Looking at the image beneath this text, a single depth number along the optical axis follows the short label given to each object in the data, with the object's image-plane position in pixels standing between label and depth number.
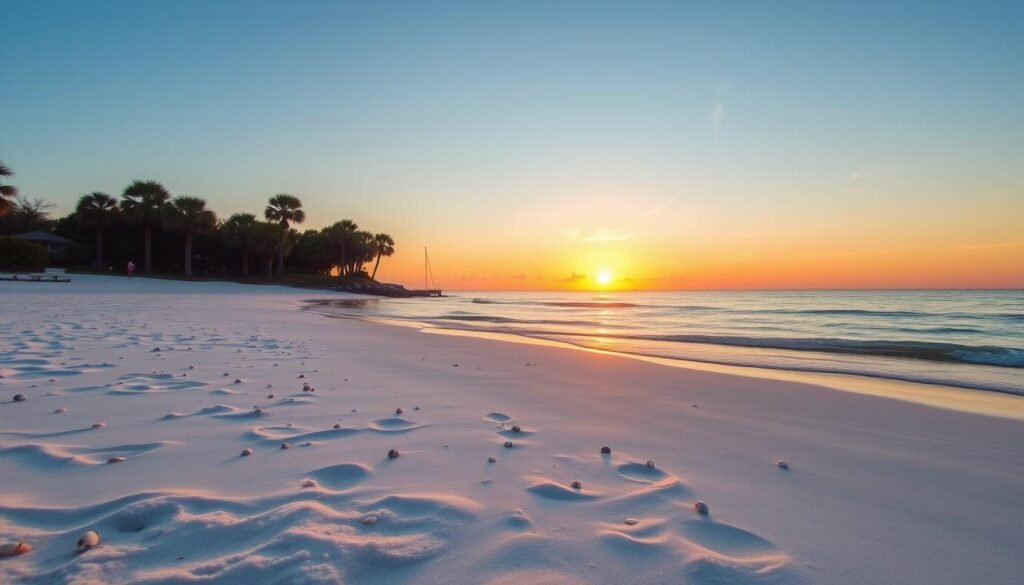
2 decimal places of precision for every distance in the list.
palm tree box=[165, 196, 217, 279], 57.06
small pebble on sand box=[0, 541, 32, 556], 1.92
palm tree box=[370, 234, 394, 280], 95.75
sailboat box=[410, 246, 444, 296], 84.75
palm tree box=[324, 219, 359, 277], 80.57
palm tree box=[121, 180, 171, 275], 55.91
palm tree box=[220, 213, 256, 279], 65.50
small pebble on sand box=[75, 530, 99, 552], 1.98
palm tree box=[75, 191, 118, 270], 54.88
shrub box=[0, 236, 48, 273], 43.61
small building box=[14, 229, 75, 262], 58.04
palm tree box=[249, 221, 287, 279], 64.94
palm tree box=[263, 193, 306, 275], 68.31
